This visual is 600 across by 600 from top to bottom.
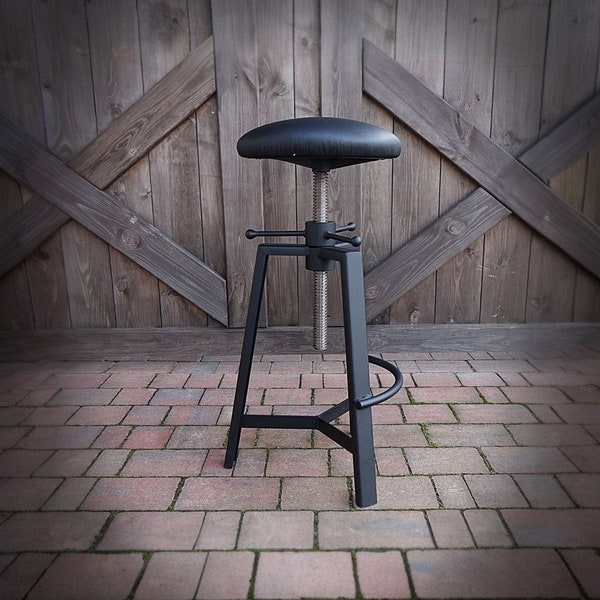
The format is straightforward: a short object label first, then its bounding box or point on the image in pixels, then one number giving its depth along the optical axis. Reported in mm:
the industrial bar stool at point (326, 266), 1538
